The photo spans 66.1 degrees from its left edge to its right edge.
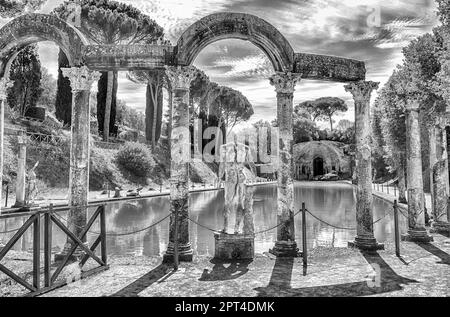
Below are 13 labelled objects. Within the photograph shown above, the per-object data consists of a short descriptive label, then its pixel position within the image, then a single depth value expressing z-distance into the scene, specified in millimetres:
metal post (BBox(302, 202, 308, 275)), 6379
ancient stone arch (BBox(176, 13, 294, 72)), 7070
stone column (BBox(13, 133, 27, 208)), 14906
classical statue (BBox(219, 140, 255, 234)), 7289
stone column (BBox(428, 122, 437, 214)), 10297
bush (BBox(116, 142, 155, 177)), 28406
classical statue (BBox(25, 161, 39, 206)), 15461
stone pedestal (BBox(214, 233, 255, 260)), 7094
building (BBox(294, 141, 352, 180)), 48812
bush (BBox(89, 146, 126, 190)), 24797
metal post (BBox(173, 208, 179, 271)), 6372
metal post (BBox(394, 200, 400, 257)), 7196
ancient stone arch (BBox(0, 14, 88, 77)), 7285
